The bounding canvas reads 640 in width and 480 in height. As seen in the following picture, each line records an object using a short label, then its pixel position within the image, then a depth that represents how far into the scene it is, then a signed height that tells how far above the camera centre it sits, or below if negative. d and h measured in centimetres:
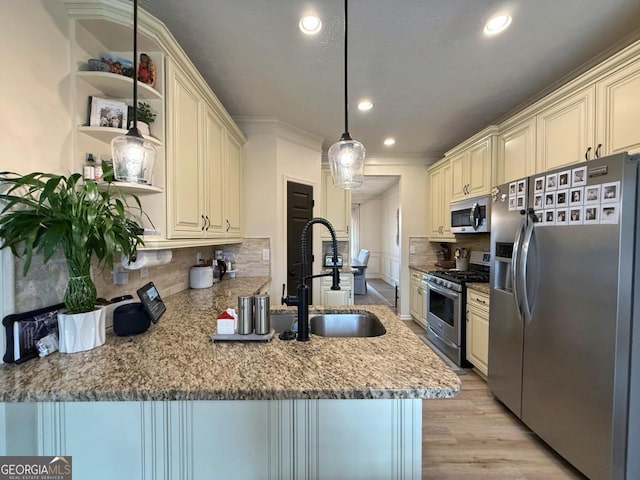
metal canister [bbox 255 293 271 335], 126 -37
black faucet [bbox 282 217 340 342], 123 -28
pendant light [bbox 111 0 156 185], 124 +36
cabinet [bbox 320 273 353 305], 397 -84
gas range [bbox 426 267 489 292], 302 -49
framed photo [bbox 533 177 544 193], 190 +34
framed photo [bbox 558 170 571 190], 170 +34
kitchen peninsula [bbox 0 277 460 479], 95 -67
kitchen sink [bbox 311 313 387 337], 167 -54
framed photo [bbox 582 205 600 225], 154 +12
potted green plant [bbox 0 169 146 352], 97 +2
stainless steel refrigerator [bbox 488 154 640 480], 141 -45
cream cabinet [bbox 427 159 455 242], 399 +49
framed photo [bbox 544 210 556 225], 179 +12
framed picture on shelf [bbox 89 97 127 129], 141 +60
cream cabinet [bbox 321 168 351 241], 451 +39
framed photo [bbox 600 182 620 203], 144 +22
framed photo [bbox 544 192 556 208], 180 +23
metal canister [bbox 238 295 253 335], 126 -37
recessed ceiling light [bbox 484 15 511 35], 168 +129
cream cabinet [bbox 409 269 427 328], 411 -100
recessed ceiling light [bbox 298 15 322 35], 170 +129
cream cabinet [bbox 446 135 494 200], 312 +80
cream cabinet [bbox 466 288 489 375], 263 -93
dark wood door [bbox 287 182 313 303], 347 +11
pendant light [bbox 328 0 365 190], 158 +42
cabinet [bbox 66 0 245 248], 138 +72
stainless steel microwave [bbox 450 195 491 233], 308 +23
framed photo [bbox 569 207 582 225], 163 +11
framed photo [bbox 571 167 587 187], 161 +34
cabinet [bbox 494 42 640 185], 168 +84
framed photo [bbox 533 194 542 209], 191 +23
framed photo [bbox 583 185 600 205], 153 +23
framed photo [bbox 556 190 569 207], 171 +23
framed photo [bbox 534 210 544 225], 188 +13
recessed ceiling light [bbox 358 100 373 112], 278 +130
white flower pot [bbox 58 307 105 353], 112 -40
